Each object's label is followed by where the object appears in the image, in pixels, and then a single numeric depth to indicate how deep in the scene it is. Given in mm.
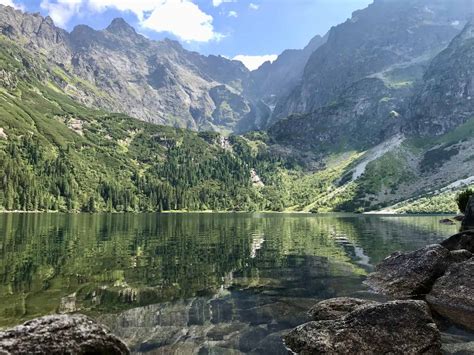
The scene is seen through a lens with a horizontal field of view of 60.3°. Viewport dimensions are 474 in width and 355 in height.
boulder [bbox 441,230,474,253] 40966
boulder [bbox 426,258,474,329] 25594
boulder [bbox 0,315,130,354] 13984
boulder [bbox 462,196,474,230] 68056
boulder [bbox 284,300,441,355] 18625
